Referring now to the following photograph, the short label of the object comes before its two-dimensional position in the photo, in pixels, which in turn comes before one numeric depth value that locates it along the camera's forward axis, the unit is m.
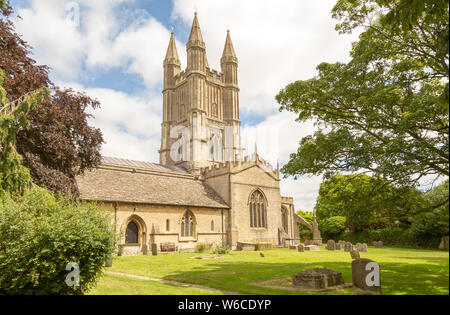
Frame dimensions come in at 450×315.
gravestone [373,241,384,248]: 26.92
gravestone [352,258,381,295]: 7.61
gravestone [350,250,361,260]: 15.09
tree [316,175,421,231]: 9.35
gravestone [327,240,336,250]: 27.57
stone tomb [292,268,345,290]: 8.80
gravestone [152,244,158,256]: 21.56
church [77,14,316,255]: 23.80
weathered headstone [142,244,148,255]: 22.16
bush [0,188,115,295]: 8.08
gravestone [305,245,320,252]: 27.14
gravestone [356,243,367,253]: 23.44
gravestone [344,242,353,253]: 25.54
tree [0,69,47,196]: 10.79
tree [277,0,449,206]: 9.38
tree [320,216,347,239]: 40.62
